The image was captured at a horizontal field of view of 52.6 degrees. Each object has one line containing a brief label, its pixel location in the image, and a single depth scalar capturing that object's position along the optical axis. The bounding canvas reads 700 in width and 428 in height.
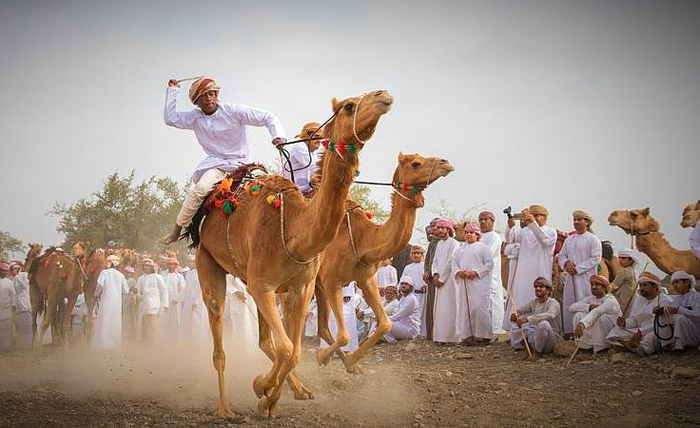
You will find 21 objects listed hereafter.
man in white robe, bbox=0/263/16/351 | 17.64
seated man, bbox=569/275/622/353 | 10.38
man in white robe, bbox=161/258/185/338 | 19.06
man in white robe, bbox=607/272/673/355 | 9.73
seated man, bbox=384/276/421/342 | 14.58
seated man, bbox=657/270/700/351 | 9.27
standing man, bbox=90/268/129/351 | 16.22
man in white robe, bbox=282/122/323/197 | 9.00
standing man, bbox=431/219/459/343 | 13.75
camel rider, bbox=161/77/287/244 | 7.86
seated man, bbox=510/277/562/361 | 11.04
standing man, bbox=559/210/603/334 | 12.00
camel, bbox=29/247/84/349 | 17.16
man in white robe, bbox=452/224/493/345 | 13.31
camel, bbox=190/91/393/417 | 5.84
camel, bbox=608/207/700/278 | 9.62
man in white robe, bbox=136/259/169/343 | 17.86
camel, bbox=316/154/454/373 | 8.35
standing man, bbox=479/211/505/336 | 14.18
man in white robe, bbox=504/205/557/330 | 13.05
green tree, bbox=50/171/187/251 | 32.06
